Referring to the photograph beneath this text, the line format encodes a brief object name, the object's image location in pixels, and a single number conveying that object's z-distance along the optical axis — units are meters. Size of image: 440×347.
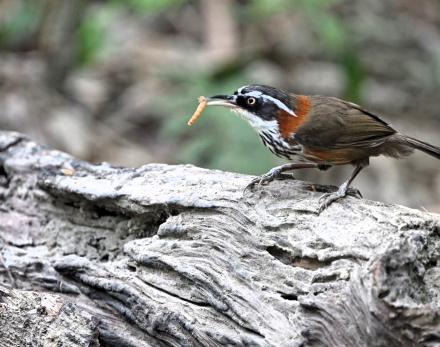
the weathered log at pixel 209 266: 6.51
